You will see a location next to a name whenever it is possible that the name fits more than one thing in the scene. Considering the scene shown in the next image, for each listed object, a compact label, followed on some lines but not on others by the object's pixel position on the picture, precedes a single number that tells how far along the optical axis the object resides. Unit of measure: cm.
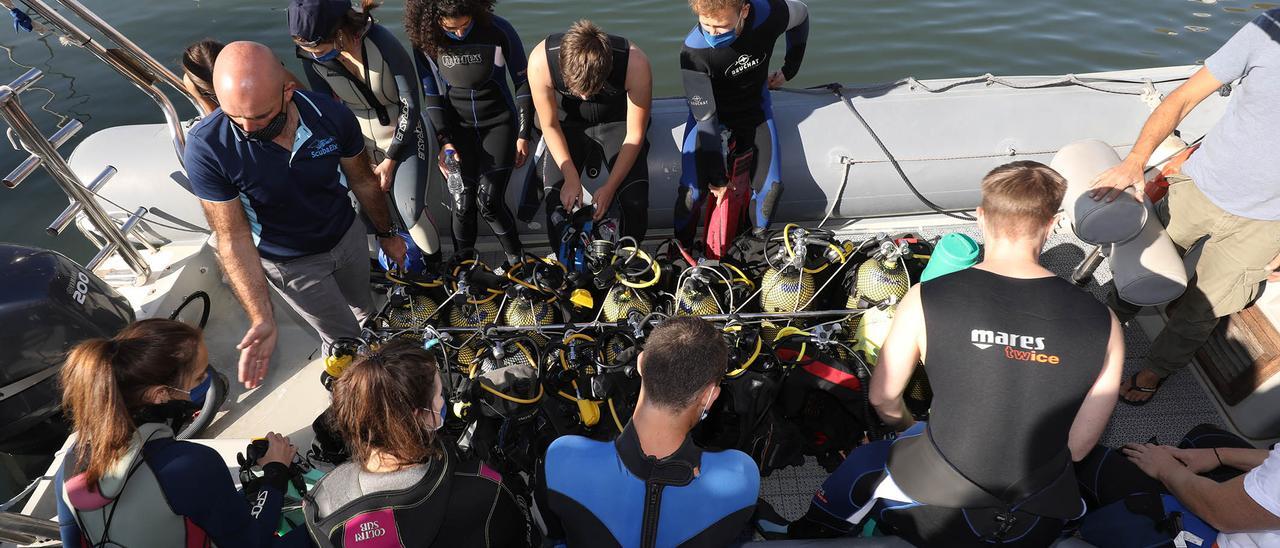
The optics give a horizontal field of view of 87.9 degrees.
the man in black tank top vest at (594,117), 257
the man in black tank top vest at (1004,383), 150
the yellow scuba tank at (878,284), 256
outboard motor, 227
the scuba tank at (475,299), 270
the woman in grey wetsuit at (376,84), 259
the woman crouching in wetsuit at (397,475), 138
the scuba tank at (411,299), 267
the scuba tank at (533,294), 264
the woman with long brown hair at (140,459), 140
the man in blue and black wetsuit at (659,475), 148
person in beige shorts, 204
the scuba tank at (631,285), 265
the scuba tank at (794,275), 269
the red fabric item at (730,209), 306
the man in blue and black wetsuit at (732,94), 286
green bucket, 241
